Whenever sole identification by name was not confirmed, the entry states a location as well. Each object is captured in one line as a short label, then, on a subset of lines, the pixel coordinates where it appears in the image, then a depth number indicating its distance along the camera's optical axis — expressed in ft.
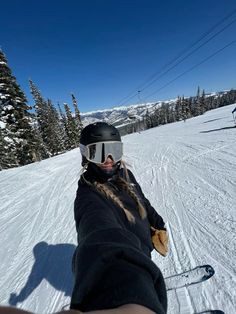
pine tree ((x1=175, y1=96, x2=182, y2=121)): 190.01
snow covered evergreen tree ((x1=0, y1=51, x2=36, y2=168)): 58.66
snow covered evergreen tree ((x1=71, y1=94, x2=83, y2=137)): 121.91
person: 2.45
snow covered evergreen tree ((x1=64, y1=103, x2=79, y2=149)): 111.16
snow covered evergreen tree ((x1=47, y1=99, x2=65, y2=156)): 99.18
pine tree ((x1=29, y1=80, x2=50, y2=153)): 95.38
